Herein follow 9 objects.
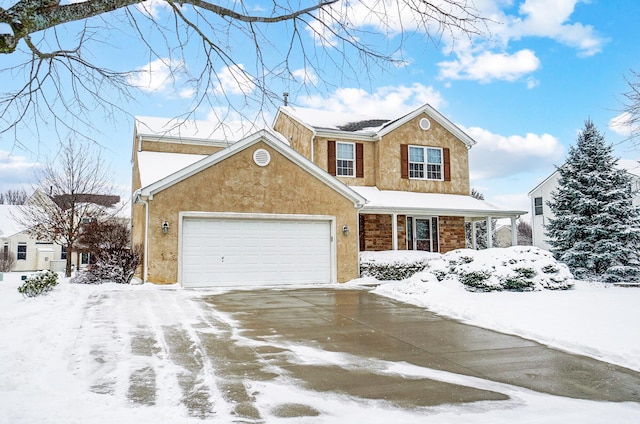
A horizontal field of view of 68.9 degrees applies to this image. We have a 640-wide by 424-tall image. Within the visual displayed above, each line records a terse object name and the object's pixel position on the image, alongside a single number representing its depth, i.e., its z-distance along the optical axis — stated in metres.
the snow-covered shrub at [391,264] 16.86
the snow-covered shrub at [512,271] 11.91
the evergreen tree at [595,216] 16.94
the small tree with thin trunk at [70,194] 21.70
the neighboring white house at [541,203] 31.17
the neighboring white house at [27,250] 31.34
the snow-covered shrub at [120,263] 14.41
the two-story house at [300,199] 13.78
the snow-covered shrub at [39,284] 10.31
